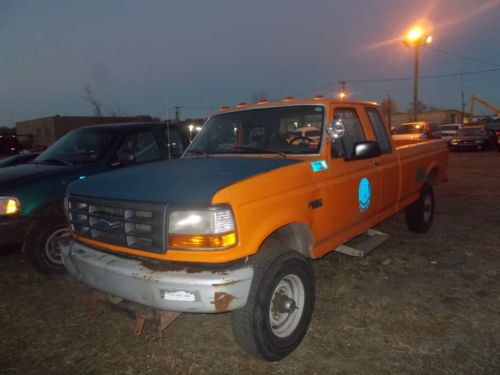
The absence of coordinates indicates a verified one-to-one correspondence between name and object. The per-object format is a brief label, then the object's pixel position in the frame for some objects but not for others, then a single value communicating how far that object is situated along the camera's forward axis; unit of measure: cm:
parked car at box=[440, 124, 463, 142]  2480
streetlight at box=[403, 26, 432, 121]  2400
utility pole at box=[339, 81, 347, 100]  5256
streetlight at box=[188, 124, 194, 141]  614
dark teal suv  400
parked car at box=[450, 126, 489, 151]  1967
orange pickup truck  229
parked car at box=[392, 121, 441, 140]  1803
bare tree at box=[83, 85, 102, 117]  3966
